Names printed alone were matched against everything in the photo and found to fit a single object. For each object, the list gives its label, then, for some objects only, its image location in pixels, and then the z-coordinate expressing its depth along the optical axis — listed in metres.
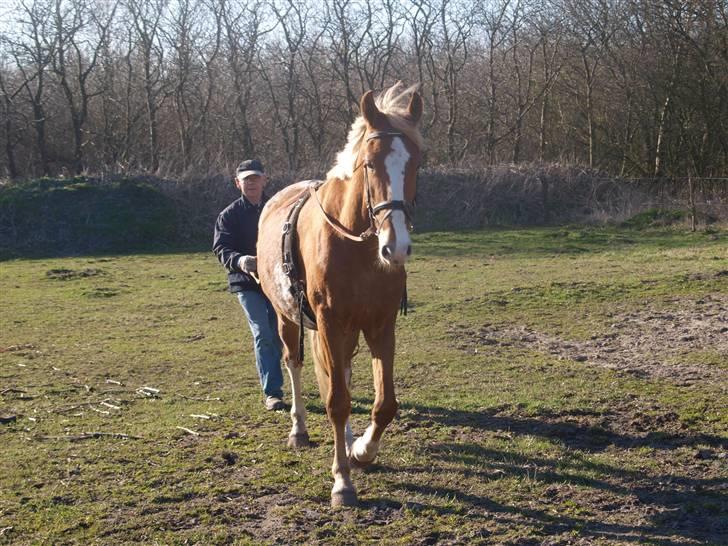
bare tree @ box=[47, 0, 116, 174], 27.23
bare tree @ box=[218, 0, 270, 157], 29.62
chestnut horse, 4.14
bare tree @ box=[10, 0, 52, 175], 27.00
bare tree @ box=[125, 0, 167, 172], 28.84
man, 6.73
